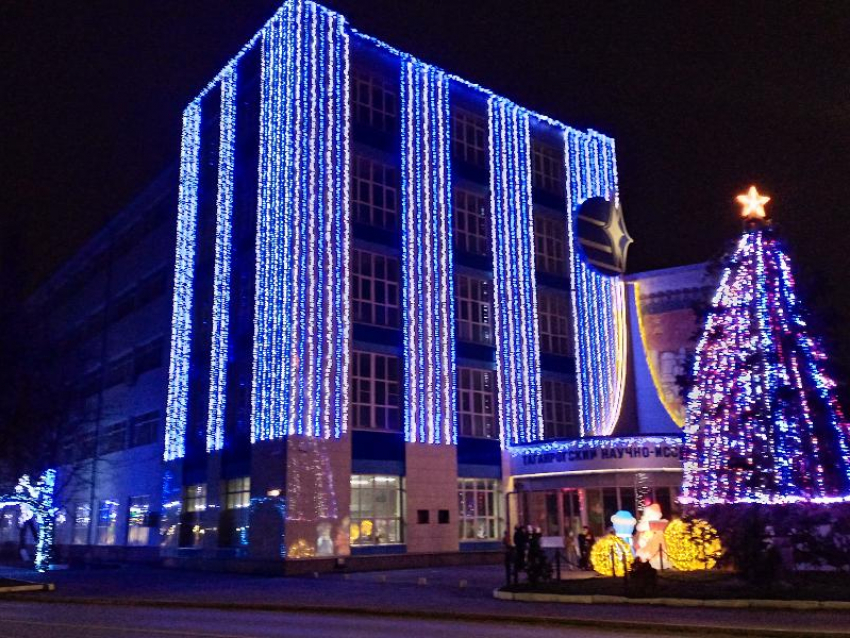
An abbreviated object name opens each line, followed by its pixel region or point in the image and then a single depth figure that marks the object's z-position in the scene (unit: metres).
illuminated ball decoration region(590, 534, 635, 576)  23.39
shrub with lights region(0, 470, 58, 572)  38.09
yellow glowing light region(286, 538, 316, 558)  31.67
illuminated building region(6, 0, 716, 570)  34.28
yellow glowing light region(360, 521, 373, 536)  34.47
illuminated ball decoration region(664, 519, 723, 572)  22.23
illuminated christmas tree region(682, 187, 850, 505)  19.59
